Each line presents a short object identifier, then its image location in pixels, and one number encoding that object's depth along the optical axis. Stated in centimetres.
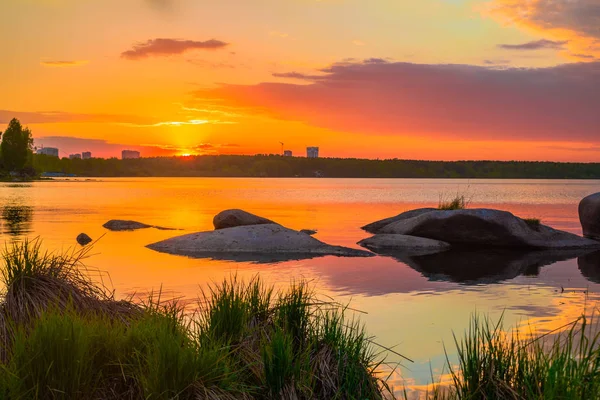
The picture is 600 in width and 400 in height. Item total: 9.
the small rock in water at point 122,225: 2656
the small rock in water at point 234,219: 2459
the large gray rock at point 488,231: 2155
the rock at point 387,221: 2681
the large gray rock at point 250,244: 1897
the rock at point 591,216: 2389
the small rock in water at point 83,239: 2193
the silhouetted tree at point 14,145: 13075
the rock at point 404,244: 2067
